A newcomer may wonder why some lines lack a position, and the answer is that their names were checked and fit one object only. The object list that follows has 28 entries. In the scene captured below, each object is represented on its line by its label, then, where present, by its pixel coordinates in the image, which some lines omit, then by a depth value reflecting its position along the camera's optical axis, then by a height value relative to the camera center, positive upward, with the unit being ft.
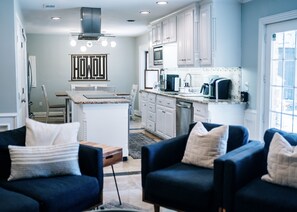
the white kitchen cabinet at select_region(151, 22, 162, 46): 24.97 +3.25
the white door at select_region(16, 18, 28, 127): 15.99 -0.65
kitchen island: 16.88 -1.92
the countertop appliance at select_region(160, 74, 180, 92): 23.81 -0.14
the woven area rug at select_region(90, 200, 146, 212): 11.52 -4.04
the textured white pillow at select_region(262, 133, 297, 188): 8.85 -2.07
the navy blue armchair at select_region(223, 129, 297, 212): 8.21 -2.66
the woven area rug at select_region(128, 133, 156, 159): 19.21 -3.84
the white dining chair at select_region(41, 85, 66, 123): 29.90 -2.85
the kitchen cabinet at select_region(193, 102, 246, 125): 17.40 -1.61
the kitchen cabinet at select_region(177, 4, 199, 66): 19.63 +2.42
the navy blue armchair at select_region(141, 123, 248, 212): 9.22 -2.66
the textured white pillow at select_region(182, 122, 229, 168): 10.75 -2.00
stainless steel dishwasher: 19.23 -1.97
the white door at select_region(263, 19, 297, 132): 14.73 +0.11
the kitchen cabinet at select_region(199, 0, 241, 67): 18.07 +2.38
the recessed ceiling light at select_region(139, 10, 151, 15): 21.95 +4.17
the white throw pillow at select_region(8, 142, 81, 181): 9.59 -2.18
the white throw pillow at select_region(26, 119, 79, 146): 10.45 -1.57
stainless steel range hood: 20.83 +3.34
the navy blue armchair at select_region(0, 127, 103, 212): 8.28 -2.66
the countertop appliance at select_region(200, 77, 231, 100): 18.49 -0.42
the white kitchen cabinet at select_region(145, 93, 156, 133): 24.81 -2.33
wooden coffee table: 11.43 -2.41
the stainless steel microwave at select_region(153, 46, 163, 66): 25.29 +1.75
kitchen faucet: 23.96 -0.28
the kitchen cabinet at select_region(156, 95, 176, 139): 21.39 -2.29
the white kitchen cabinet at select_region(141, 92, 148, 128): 26.67 -1.93
